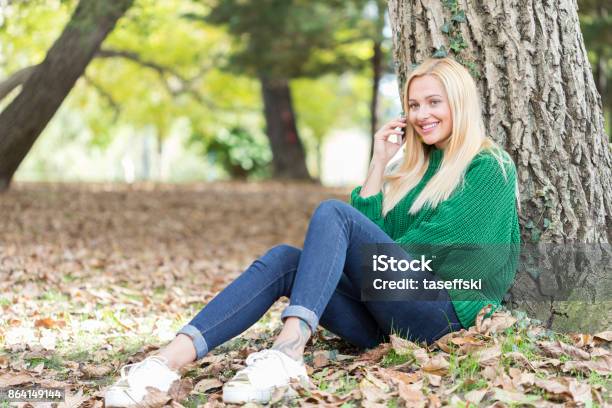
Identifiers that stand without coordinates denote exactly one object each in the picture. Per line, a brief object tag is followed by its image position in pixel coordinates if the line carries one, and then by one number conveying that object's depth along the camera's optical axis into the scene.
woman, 5.84
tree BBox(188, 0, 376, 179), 22.02
